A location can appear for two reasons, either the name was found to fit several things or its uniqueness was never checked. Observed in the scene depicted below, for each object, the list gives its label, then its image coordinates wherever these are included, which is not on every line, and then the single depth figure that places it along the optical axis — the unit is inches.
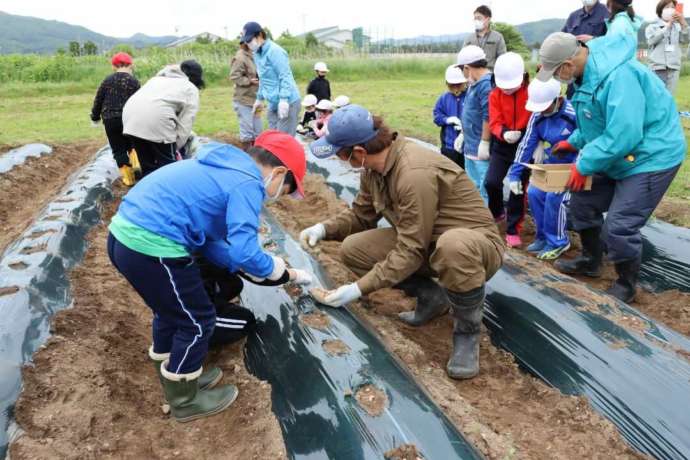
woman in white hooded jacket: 174.7
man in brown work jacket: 94.7
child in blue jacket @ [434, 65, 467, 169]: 189.6
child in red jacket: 148.6
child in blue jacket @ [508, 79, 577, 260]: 146.7
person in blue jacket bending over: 75.0
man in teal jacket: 109.7
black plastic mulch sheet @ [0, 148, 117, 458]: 83.9
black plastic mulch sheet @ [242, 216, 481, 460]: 73.6
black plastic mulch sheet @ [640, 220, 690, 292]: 130.1
